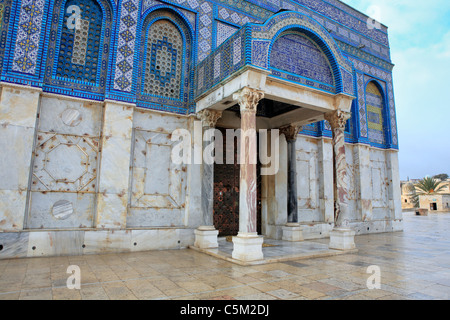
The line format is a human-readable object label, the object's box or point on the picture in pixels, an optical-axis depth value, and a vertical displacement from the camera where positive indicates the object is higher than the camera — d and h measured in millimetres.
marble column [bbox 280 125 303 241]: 10016 +574
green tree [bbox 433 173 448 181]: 83625 +9413
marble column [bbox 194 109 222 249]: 7980 +260
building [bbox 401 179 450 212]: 36562 +835
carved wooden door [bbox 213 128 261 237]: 9797 +315
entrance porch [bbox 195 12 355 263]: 6730 +2850
